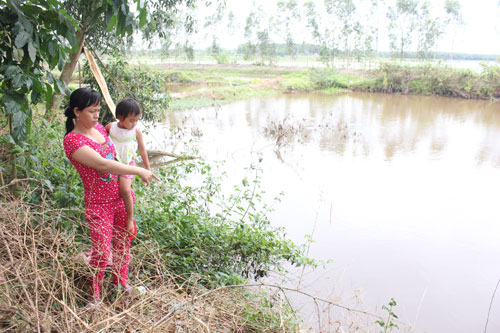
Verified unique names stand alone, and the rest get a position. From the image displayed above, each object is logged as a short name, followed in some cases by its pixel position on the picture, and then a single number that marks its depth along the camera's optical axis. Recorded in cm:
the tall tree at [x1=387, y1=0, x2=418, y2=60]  2623
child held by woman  242
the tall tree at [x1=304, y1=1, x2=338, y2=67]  2841
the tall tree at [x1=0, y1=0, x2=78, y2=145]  189
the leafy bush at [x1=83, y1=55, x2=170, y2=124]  620
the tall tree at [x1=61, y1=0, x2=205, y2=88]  212
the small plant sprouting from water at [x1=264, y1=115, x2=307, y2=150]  856
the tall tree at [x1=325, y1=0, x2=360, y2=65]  2781
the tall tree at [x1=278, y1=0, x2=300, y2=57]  3006
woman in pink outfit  193
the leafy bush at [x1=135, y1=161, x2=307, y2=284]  296
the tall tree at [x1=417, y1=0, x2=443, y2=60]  2641
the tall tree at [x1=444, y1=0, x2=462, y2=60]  2584
